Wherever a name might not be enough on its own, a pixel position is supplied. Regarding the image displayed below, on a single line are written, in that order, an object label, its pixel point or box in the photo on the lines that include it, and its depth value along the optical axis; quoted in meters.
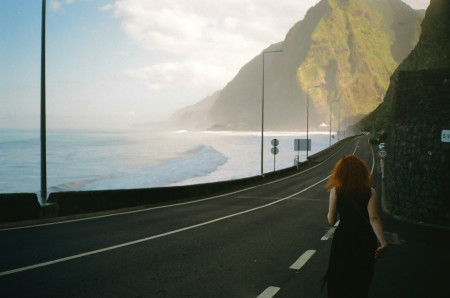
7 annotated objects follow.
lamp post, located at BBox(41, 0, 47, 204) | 11.81
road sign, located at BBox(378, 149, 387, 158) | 34.44
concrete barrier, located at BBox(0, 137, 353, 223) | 10.87
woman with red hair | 3.77
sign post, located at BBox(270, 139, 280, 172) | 33.26
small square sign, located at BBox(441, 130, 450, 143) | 11.52
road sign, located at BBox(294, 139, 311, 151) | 42.57
